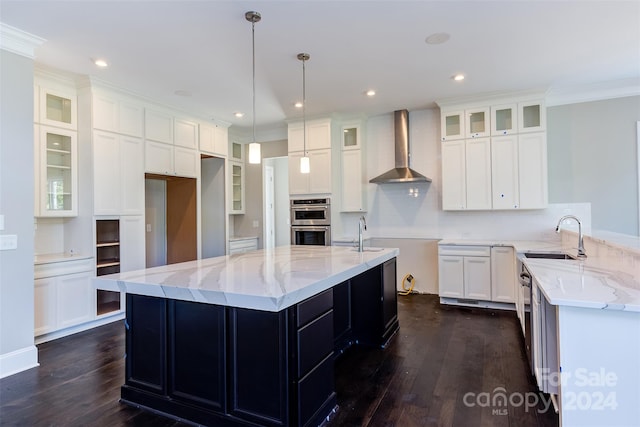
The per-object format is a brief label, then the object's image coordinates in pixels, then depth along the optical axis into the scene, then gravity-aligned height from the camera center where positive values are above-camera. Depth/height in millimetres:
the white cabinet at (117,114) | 4043 +1262
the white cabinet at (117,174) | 4039 +534
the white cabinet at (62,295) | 3518 -808
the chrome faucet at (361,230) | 3496 -160
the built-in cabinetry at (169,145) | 4657 +1017
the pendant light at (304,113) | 3451 +1538
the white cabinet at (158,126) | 4629 +1248
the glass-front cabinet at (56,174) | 3752 +505
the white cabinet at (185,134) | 5039 +1235
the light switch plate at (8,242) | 2859 -184
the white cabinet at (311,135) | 5496 +1288
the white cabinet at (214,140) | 5527 +1259
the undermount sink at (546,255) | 3608 -457
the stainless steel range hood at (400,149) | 5273 +995
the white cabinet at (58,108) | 3770 +1257
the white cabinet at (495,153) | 4512 +797
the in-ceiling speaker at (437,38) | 3062 +1559
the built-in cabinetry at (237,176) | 6562 +769
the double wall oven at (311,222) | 5480 -105
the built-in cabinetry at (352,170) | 5582 +716
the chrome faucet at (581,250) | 3148 -350
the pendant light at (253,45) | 2686 +1538
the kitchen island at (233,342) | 1914 -755
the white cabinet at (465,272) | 4582 -784
